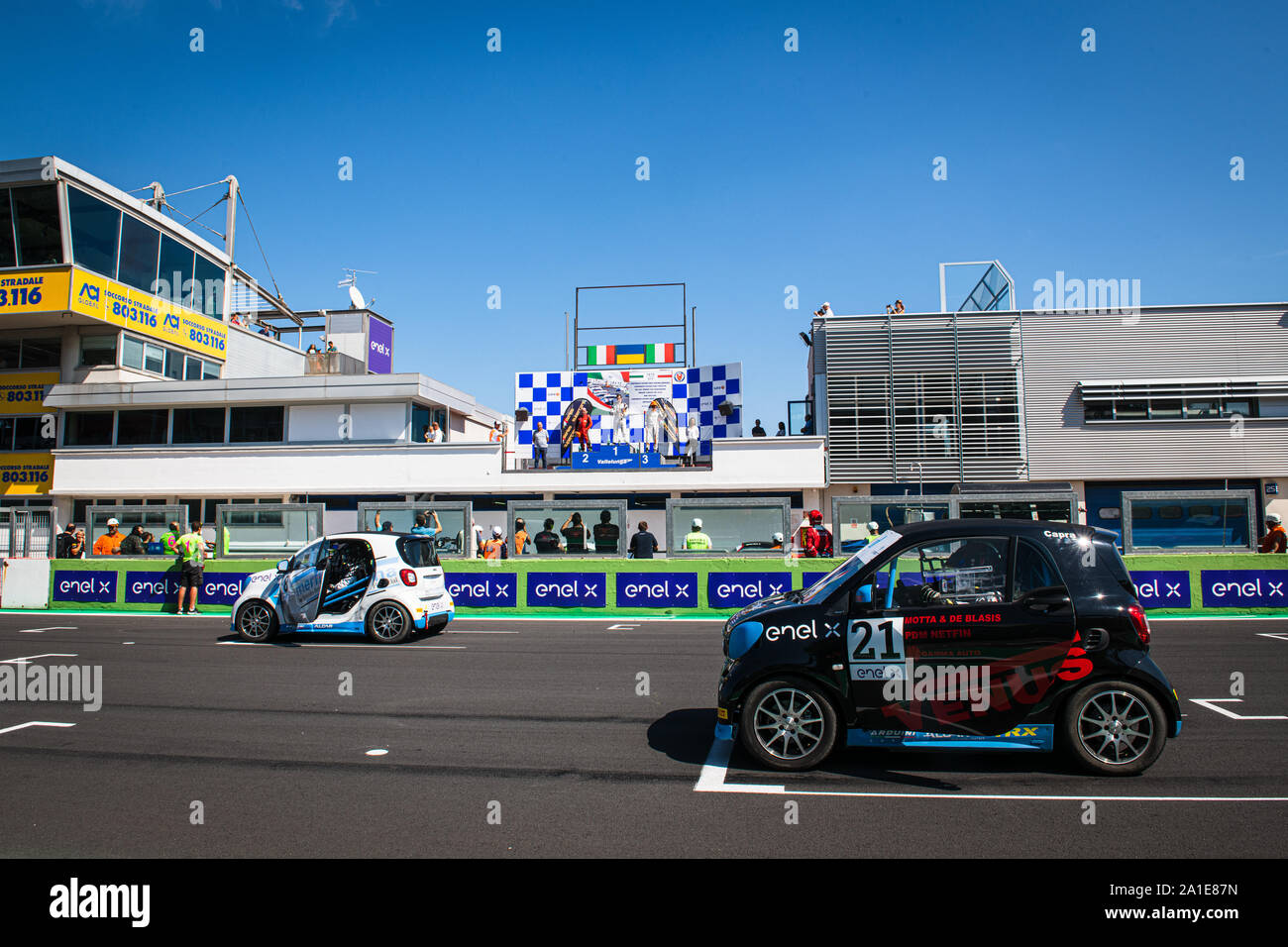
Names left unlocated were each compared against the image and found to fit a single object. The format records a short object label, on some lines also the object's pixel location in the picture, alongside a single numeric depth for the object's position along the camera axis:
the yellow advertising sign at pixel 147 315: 26.22
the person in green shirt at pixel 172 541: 16.92
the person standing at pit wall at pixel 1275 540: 15.99
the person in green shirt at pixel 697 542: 17.00
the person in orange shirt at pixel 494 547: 17.92
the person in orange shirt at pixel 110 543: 19.11
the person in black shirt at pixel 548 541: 17.39
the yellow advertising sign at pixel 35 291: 25.61
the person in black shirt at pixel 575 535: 17.30
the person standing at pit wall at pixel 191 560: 16.17
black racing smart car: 5.11
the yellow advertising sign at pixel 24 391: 28.42
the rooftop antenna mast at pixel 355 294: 41.91
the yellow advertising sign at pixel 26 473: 28.00
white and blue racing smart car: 11.83
